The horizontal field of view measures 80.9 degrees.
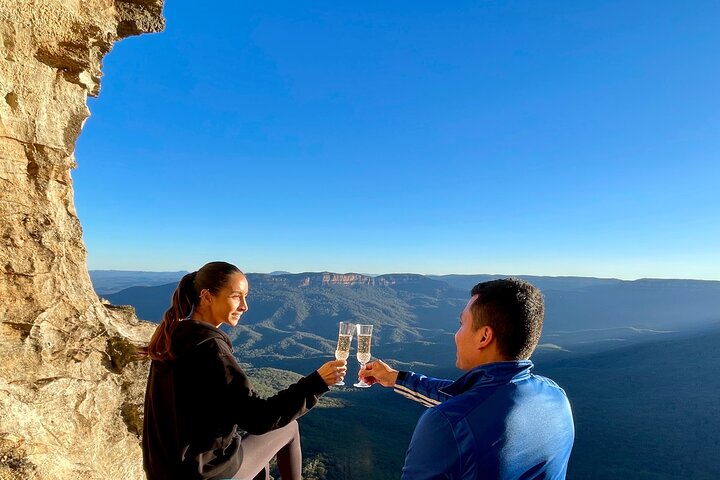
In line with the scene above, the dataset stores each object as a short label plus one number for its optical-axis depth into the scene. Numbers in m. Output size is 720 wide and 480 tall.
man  1.50
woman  2.50
